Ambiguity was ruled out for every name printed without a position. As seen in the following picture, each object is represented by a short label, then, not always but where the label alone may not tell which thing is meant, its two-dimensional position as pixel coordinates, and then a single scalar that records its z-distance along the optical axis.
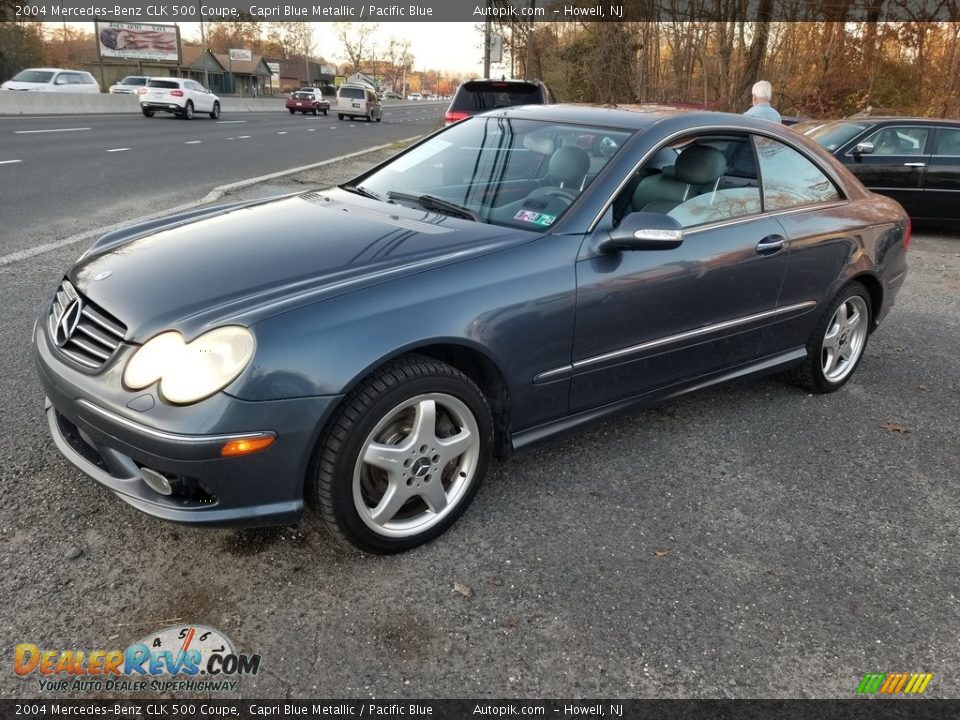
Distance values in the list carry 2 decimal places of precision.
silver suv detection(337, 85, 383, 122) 39.41
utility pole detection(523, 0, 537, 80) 30.00
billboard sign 61.09
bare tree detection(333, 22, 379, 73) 122.12
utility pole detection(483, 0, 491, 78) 26.56
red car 46.91
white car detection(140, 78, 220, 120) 28.91
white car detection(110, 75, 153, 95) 34.78
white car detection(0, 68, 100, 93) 27.45
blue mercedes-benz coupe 2.31
